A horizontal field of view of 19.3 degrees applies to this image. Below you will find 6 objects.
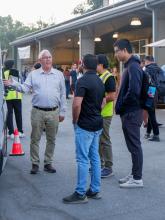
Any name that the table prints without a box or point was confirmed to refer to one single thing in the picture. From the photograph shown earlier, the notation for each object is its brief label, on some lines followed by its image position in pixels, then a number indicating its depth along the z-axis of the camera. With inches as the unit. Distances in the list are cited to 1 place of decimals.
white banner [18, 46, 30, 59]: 1262.3
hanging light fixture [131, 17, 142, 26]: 747.5
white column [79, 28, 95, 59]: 961.7
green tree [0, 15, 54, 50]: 3216.0
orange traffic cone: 348.5
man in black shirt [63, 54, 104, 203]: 231.9
